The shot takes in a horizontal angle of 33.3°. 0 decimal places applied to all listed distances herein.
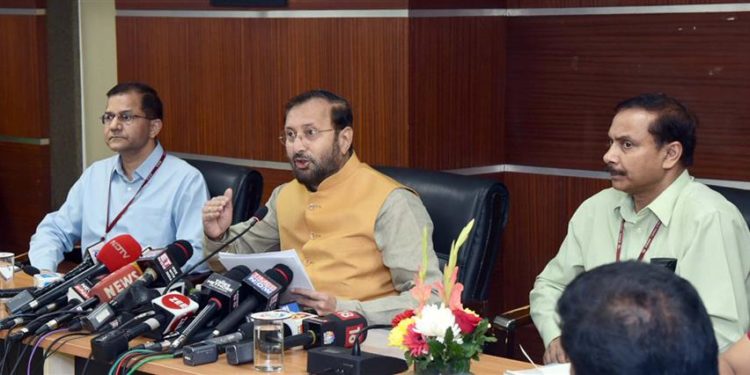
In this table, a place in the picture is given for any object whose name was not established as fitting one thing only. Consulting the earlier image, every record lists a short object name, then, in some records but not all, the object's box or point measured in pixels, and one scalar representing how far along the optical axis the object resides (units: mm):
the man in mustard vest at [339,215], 3617
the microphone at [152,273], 3164
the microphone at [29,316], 3260
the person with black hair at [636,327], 1412
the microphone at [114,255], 3449
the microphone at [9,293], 3615
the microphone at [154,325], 2977
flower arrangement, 2578
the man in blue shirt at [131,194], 4430
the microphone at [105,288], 3275
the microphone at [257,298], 3057
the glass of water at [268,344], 2826
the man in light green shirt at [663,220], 3191
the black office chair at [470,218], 3648
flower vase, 2615
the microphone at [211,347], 2881
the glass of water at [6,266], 3822
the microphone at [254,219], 3465
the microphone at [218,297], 3061
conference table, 2854
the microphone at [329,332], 2959
